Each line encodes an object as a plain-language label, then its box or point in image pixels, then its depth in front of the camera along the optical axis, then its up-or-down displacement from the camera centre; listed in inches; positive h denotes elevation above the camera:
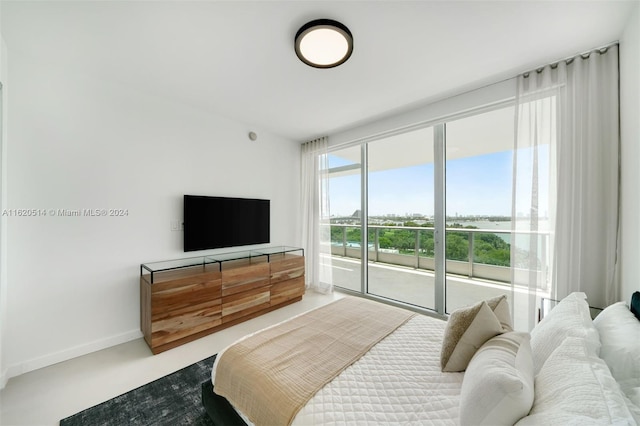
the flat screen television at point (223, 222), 116.7 -5.1
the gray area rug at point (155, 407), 61.4 -53.0
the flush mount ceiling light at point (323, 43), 66.3 +50.5
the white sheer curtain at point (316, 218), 161.8 -3.7
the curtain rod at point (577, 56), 76.0 +52.8
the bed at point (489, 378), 30.1 -24.4
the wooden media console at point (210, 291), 92.7 -36.1
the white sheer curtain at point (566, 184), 76.0 +10.1
